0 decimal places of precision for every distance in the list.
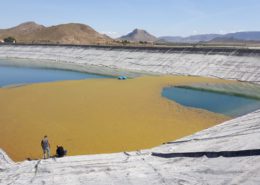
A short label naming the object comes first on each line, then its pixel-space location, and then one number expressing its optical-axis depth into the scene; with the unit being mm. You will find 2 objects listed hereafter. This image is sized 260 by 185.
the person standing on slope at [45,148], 9318
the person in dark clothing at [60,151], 9204
